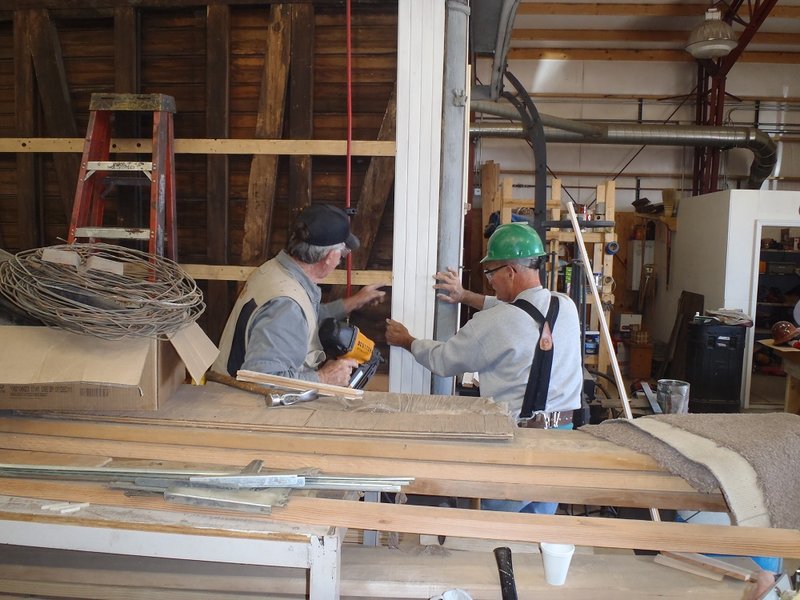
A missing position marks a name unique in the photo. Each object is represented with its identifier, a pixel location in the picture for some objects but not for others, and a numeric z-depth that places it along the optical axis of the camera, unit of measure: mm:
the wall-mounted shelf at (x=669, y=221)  9449
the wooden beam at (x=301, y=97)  3047
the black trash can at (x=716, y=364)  6801
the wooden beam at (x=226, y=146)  3000
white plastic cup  1336
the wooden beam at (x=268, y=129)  3074
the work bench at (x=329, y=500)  1181
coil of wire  1587
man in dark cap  2137
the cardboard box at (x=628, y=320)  9539
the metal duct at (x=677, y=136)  9070
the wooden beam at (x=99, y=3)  3102
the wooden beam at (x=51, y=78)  3184
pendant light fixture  7895
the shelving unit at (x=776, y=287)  8836
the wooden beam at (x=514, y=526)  1210
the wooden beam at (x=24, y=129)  3205
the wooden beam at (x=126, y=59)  3129
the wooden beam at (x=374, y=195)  3035
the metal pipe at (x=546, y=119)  8312
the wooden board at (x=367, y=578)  1345
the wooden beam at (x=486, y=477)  1394
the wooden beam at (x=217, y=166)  3100
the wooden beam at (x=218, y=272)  3219
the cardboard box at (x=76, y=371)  1595
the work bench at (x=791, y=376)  5262
